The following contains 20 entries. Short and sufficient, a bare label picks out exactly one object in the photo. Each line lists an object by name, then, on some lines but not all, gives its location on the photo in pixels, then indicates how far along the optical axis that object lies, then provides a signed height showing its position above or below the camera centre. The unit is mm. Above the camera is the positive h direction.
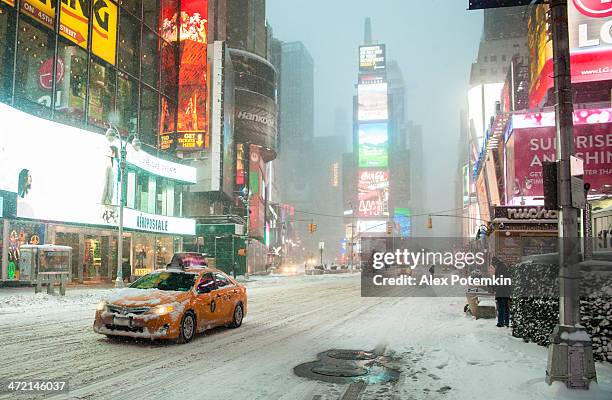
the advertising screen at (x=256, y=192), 74062 +7277
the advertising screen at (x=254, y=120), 77625 +18797
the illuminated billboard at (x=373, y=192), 163500 +16094
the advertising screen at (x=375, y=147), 163000 +30183
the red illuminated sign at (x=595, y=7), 36219 +16588
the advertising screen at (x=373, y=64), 197250 +68391
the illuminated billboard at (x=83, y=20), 31359 +14613
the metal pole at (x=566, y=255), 6590 -172
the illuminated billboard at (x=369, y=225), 157750 +5271
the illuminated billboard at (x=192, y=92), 48062 +14054
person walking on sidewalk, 12203 -1460
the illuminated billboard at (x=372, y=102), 166125 +45696
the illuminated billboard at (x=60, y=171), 26562 +4104
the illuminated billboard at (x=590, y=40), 36094 +14240
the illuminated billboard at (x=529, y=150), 33406 +5955
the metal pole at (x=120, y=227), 25062 +772
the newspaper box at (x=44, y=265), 21094 -941
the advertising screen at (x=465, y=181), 134750 +16249
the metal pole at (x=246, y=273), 45066 -2884
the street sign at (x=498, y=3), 7840 +3672
